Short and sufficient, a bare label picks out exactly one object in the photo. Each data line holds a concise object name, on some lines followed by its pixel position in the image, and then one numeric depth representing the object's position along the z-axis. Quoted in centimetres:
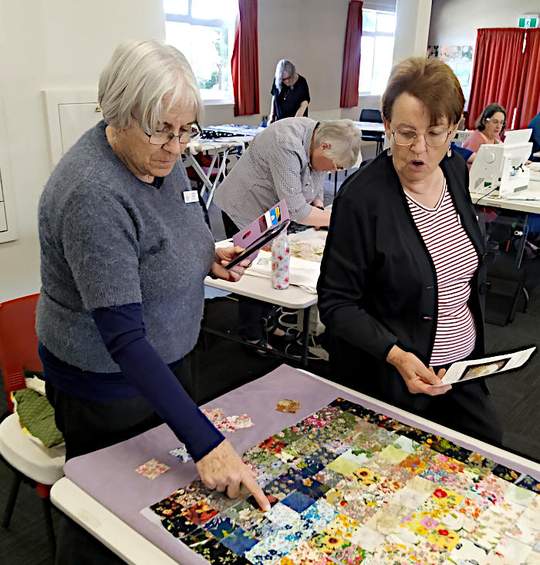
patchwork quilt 94
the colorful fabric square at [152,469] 111
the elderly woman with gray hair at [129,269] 102
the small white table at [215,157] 566
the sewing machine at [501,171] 405
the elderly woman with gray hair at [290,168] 260
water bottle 231
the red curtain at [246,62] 763
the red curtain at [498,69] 945
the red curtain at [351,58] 966
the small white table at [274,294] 225
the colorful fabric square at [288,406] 133
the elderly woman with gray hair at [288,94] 706
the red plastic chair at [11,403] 158
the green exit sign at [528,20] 910
